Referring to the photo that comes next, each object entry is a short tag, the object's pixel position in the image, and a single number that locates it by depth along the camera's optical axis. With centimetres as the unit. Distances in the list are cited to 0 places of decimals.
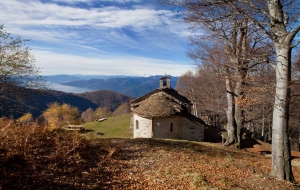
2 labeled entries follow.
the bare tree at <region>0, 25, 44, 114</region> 1180
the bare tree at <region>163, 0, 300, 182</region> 623
